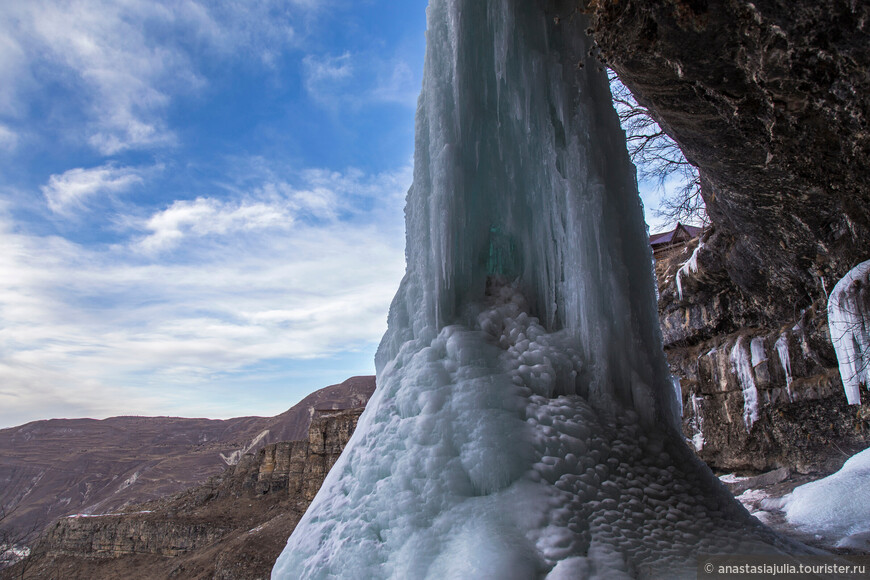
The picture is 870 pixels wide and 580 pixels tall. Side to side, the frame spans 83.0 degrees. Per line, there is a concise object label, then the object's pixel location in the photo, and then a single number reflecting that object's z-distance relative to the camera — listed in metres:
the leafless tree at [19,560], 22.72
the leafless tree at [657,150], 10.06
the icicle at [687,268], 10.14
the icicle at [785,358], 8.23
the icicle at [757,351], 8.72
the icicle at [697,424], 9.93
